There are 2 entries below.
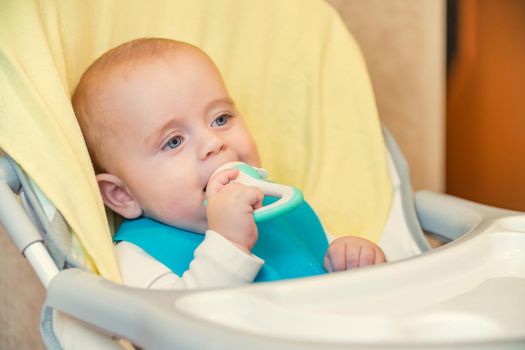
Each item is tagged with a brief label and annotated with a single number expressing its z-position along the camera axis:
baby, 1.39
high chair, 1.21
